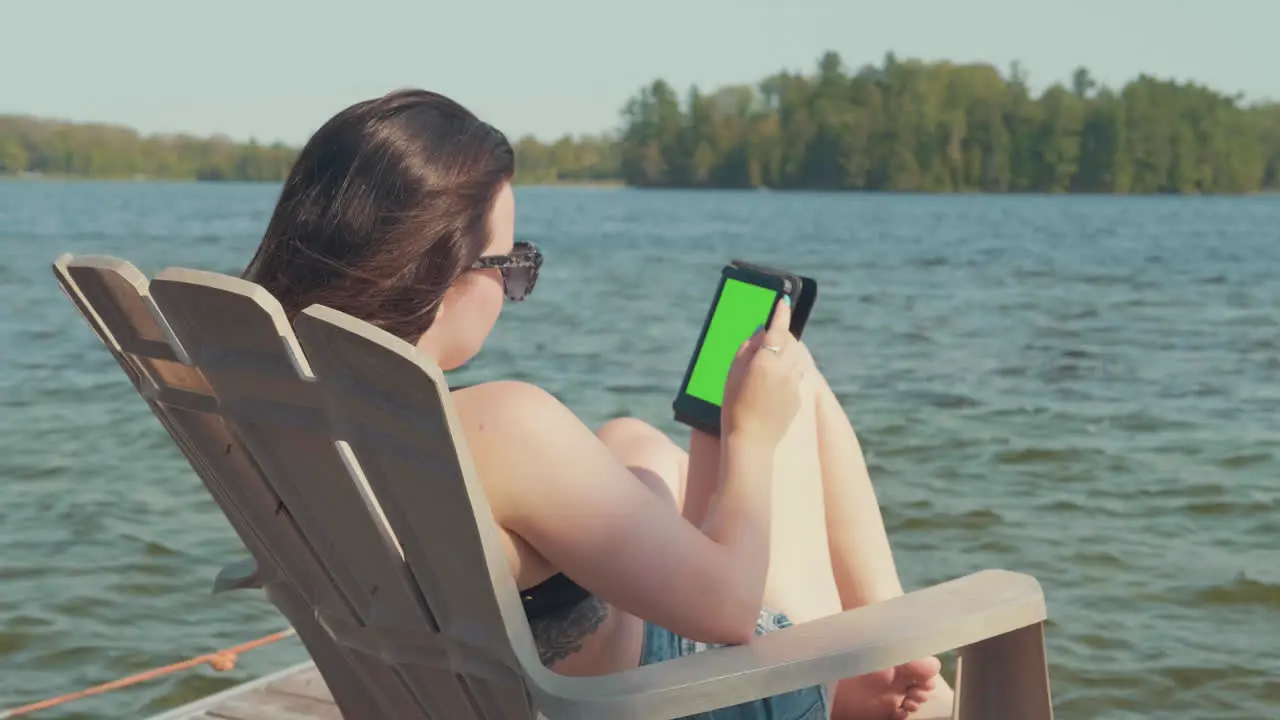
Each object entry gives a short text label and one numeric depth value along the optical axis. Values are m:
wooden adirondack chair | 1.61
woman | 1.70
